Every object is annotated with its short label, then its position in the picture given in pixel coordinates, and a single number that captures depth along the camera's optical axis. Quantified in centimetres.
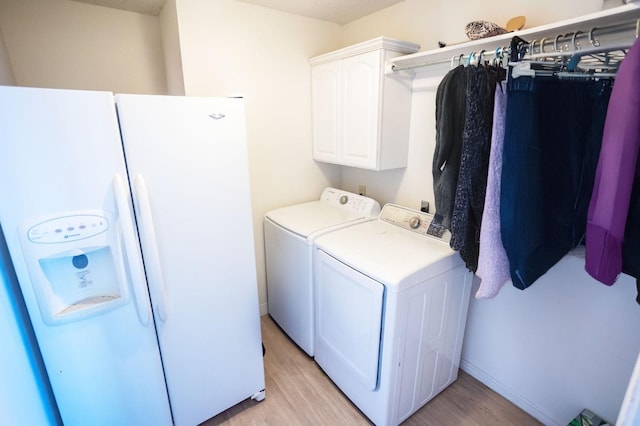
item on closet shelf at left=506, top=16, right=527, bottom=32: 142
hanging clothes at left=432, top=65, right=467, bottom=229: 130
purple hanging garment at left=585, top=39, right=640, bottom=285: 80
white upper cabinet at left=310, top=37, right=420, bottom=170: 192
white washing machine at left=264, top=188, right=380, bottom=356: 201
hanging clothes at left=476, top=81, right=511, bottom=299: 112
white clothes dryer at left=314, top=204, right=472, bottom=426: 148
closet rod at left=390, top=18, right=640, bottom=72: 94
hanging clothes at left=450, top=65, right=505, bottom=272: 118
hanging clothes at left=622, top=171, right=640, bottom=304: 97
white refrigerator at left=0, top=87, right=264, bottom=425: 111
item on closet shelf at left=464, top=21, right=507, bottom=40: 138
